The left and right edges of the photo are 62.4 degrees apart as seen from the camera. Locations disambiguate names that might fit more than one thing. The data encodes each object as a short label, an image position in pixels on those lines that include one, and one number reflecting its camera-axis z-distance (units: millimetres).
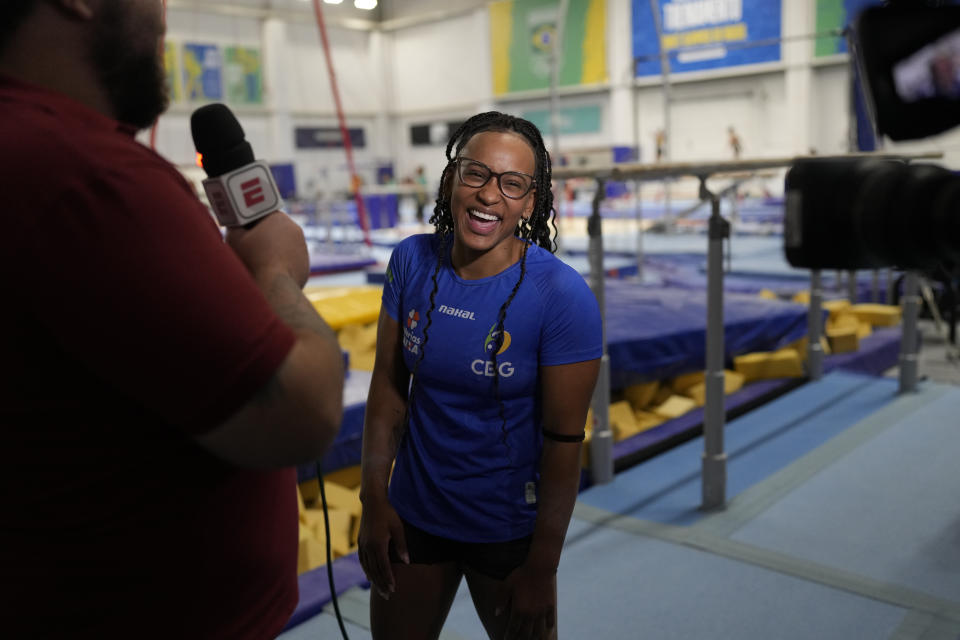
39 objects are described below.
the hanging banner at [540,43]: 19906
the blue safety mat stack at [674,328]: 4008
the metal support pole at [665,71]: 6699
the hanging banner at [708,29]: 17375
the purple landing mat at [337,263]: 8766
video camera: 985
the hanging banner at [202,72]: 19203
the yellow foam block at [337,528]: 2791
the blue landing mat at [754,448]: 3135
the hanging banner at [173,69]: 18375
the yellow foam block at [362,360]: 4125
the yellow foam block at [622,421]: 3787
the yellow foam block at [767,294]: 6586
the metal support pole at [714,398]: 2920
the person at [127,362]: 632
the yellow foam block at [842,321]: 5638
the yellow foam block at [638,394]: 4145
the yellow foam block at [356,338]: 4199
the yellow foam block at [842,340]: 5289
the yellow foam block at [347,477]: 3171
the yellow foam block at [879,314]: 5879
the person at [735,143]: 15571
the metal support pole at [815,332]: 4625
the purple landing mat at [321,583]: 2295
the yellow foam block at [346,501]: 2959
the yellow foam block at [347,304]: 4234
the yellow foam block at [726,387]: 4345
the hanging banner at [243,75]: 20406
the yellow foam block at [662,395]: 4270
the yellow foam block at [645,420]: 3960
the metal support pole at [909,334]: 4211
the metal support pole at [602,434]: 3271
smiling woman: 1360
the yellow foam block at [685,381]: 4375
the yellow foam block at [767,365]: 4637
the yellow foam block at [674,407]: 4090
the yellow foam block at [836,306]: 5747
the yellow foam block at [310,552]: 2553
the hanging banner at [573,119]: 20562
